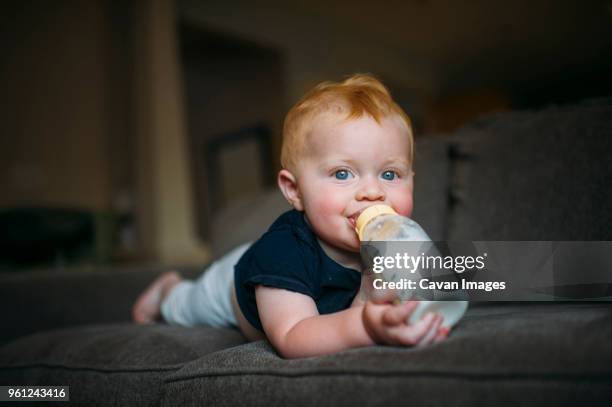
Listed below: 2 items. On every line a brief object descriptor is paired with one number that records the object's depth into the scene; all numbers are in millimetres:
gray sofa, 469
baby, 632
